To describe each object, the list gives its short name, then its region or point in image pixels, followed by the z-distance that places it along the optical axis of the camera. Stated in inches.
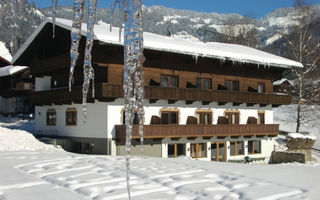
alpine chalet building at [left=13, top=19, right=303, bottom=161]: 856.9
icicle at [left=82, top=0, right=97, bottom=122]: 146.7
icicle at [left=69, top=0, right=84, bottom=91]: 144.3
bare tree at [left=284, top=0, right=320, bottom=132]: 1317.7
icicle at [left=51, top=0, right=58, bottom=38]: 153.9
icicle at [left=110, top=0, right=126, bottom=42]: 142.9
